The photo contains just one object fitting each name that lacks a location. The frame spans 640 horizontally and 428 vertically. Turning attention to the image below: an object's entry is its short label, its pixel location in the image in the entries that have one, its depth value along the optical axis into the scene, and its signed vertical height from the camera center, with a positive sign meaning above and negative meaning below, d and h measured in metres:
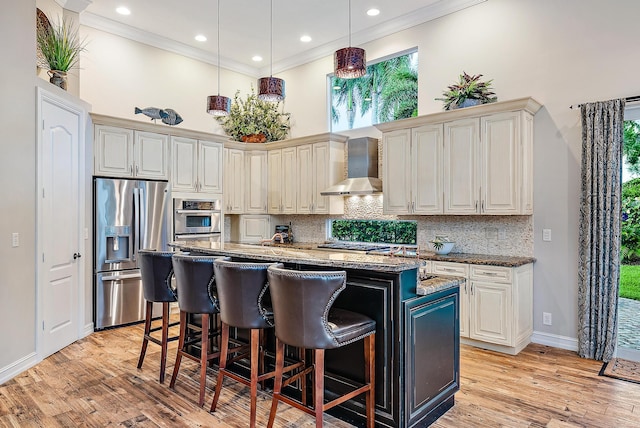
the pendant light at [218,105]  4.44 +1.22
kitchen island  2.44 -0.81
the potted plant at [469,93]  4.49 +1.37
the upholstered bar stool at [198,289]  2.93 -0.55
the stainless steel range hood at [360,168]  5.48 +0.65
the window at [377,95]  5.51 +1.76
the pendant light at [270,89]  3.75 +1.18
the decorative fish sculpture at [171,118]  5.83 +1.42
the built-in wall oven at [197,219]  5.61 -0.06
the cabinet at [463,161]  4.15 +0.60
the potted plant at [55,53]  4.16 +1.68
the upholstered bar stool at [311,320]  2.16 -0.59
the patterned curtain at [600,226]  3.74 -0.11
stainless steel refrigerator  4.84 -0.32
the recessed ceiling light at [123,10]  5.11 +2.62
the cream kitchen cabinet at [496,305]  3.96 -0.92
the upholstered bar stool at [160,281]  3.34 -0.55
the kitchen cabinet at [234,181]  6.44 +0.55
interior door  3.95 -0.13
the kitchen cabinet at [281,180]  6.42 +0.56
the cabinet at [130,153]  4.89 +0.79
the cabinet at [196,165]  5.64 +0.72
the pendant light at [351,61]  3.29 +1.26
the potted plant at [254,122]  6.77 +1.58
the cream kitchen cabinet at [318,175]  5.96 +0.61
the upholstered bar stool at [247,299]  2.50 -0.54
